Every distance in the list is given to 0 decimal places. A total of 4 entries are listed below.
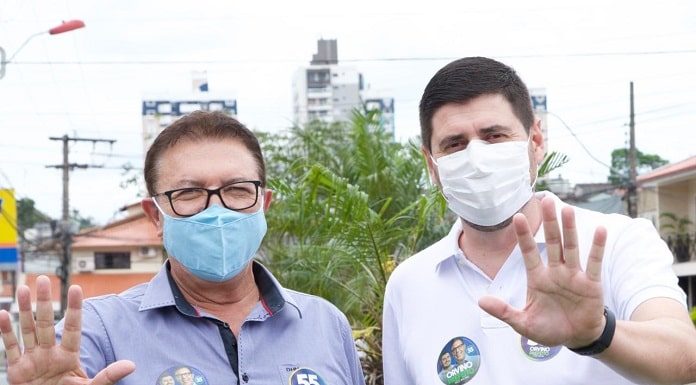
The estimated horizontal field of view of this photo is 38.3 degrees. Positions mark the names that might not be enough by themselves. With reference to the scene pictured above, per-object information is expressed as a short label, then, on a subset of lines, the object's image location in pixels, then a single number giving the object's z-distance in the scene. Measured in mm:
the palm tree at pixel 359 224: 7883
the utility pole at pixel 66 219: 32625
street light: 17156
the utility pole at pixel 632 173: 32469
